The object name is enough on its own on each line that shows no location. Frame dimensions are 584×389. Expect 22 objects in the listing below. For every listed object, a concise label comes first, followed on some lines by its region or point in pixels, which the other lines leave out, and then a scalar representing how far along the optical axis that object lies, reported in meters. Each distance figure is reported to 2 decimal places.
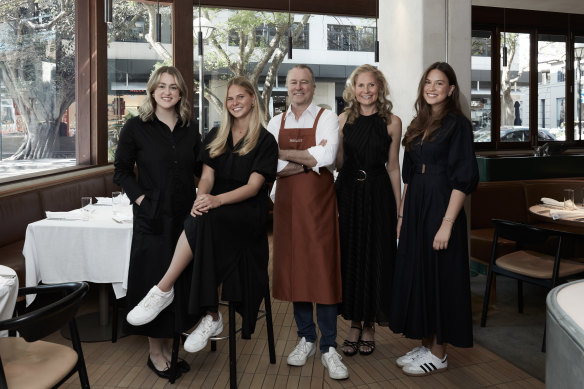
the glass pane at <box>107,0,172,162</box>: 7.15
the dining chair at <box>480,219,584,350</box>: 3.86
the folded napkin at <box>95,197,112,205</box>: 4.44
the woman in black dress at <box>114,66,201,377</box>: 3.18
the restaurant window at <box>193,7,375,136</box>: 8.40
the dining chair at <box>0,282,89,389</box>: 2.01
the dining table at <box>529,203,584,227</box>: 3.95
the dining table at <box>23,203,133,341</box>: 3.66
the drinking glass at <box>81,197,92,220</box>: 3.88
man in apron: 3.23
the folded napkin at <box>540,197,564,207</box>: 4.62
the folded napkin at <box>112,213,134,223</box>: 3.76
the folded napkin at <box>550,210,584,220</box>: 4.04
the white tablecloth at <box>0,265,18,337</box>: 2.32
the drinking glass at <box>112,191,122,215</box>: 4.22
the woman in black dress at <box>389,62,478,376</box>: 3.16
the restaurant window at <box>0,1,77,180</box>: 5.45
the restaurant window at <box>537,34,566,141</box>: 9.23
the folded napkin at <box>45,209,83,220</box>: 3.87
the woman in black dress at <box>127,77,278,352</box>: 2.97
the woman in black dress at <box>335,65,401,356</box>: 3.35
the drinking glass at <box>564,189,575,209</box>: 4.49
